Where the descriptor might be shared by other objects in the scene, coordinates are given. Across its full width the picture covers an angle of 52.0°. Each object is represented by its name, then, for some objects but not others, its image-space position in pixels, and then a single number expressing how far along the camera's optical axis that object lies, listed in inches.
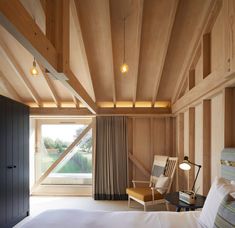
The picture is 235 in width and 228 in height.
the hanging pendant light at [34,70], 148.9
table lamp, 127.6
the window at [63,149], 250.4
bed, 80.3
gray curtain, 218.4
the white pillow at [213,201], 75.7
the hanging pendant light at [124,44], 139.3
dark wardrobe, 138.5
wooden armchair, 172.5
